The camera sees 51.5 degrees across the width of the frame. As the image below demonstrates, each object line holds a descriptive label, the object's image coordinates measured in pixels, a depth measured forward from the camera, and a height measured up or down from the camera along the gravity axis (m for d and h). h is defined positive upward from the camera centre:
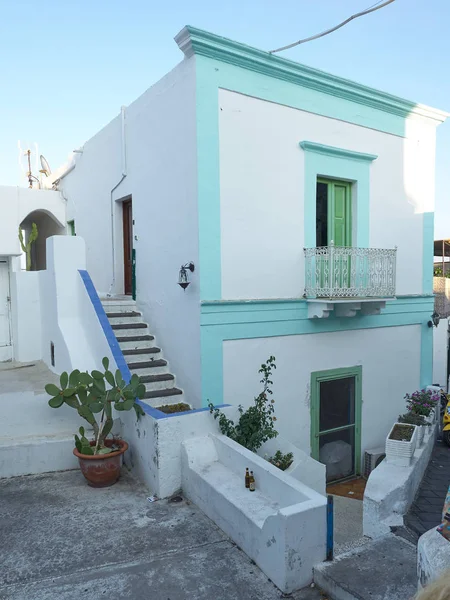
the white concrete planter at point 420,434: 6.54 -2.28
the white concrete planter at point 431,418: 7.69 -2.33
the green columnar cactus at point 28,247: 11.10 +0.84
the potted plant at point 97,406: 5.16 -1.40
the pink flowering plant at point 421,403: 7.77 -2.12
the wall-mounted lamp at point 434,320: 9.95 -0.88
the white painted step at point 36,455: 5.39 -2.04
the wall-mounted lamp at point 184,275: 7.01 +0.09
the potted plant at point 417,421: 6.91 -2.23
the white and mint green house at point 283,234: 6.95 +0.81
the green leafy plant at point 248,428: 5.40 -1.77
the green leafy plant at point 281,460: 6.33 -2.46
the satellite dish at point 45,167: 14.29 +3.57
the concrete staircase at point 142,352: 7.17 -1.17
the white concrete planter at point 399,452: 5.66 -2.13
